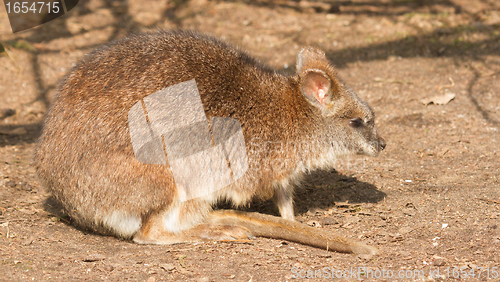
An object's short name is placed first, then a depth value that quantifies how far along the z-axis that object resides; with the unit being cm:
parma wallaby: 746
